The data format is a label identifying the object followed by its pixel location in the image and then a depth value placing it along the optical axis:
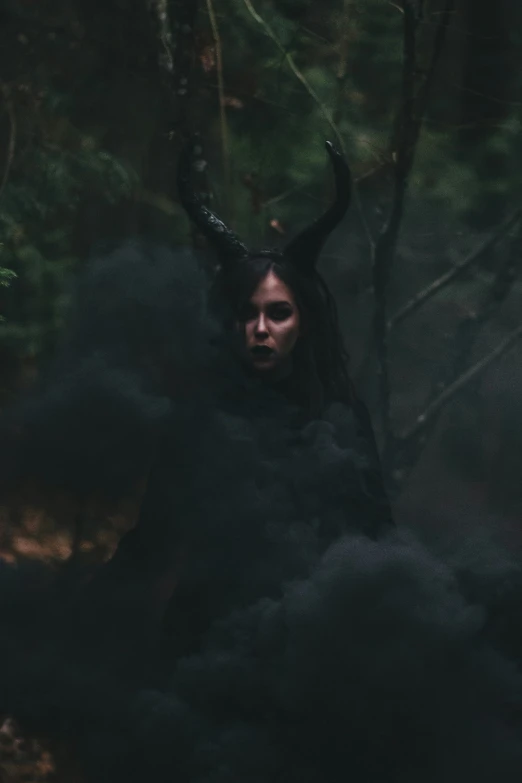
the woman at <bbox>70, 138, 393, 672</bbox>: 7.73
